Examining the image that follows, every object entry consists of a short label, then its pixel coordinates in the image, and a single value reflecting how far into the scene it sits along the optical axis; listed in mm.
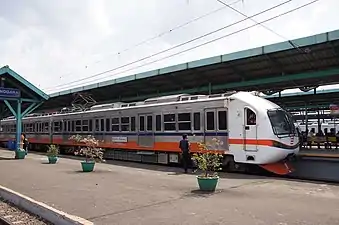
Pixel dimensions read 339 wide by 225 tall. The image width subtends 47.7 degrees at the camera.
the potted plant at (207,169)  10180
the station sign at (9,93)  21689
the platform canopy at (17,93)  22125
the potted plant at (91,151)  16170
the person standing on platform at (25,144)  28577
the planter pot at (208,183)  10148
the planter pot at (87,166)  15203
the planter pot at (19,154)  22594
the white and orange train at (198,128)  14000
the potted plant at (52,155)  19391
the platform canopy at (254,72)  16969
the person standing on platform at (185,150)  15297
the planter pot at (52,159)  19375
